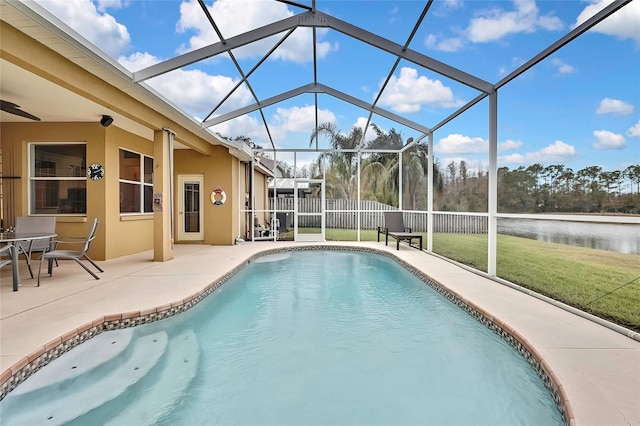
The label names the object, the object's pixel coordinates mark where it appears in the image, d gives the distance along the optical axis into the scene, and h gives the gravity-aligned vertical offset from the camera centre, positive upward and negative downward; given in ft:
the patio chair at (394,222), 30.76 -1.24
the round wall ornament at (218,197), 30.81 +1.19
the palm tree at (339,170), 35.19 +4.29
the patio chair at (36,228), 15.44 -0.92
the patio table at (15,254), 13.33 -1.80
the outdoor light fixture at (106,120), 19.52 +5.38
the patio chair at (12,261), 13.32 -2.06
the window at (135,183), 23.36 +2.08
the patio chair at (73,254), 14.89 -2.06
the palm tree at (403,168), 32.45 +4.37
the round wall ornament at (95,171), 20.97 +2.50
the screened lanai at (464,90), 13.19 +7.02
